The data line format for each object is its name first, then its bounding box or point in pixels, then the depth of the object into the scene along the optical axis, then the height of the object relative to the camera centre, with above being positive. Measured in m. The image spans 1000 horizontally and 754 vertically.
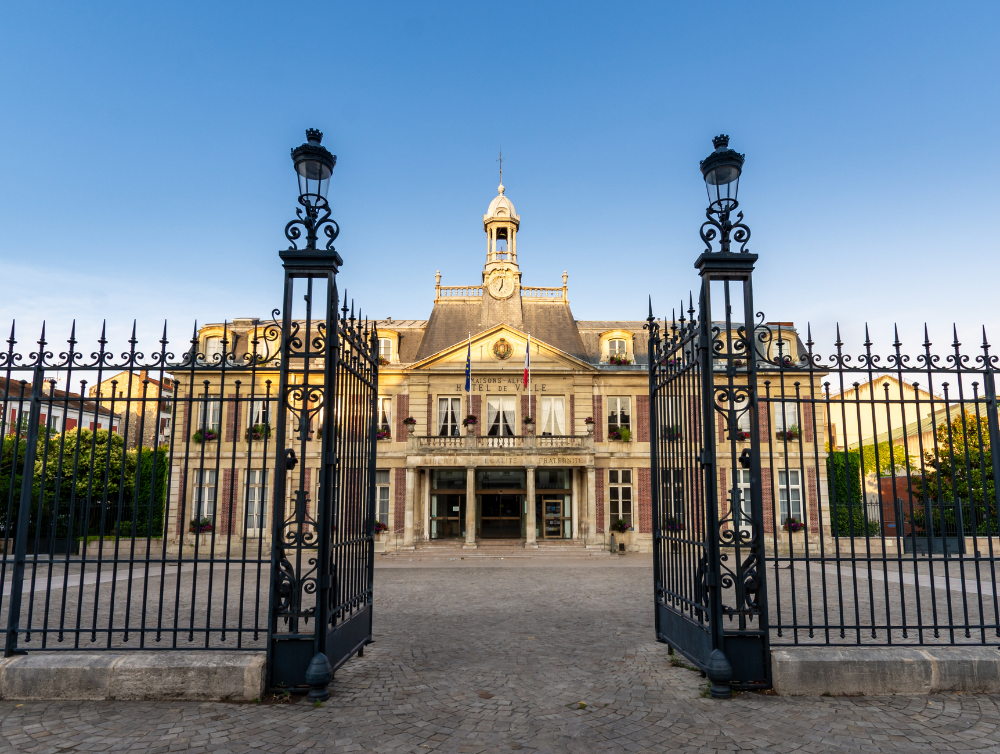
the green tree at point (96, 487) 18.80 -0.20
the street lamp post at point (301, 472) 5.25 +0.12
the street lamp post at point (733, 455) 5.25 +0.21
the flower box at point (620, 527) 23.78 -1.68
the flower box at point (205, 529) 19.28 -1.50
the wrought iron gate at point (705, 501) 5.28 -0.19
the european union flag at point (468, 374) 22.58 +3.57
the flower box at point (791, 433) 22.67 +1.59
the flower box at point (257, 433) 20.73 +1.52
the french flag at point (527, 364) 22.83 +4.01
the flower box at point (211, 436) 20.99 +1.43
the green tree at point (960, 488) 16.92 -0.27
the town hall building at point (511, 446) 23.64 +1.20
